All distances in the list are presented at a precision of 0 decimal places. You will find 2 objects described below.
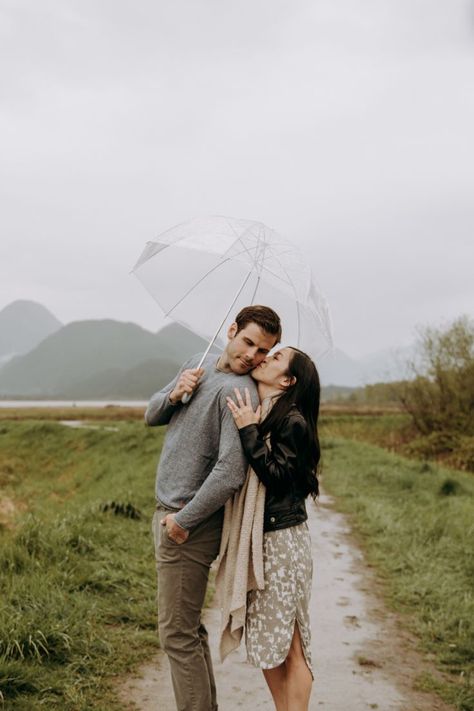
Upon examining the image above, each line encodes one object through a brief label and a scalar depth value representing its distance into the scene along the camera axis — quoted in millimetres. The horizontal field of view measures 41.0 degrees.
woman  2842
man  2904
